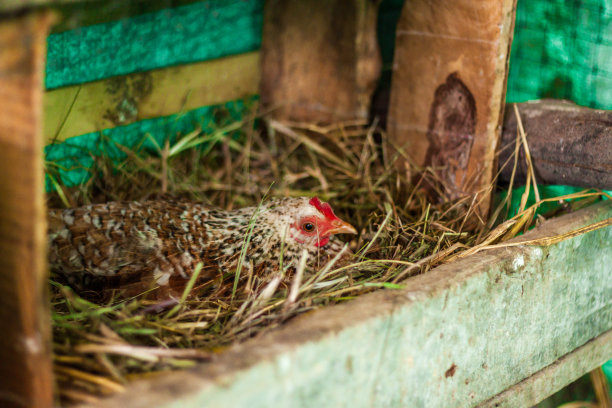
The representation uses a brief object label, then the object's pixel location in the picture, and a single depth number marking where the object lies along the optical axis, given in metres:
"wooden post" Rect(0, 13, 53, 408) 1.00
